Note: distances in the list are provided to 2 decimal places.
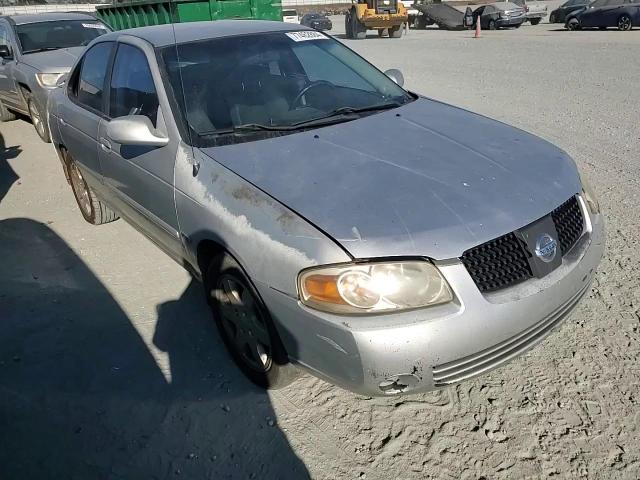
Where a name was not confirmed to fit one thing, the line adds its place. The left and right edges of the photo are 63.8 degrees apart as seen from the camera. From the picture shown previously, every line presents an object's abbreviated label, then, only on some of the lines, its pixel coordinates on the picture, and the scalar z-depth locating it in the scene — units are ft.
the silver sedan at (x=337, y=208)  6.29
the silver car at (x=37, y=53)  22.81
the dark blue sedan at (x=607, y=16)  61.16
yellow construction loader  75.36
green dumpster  36.24
